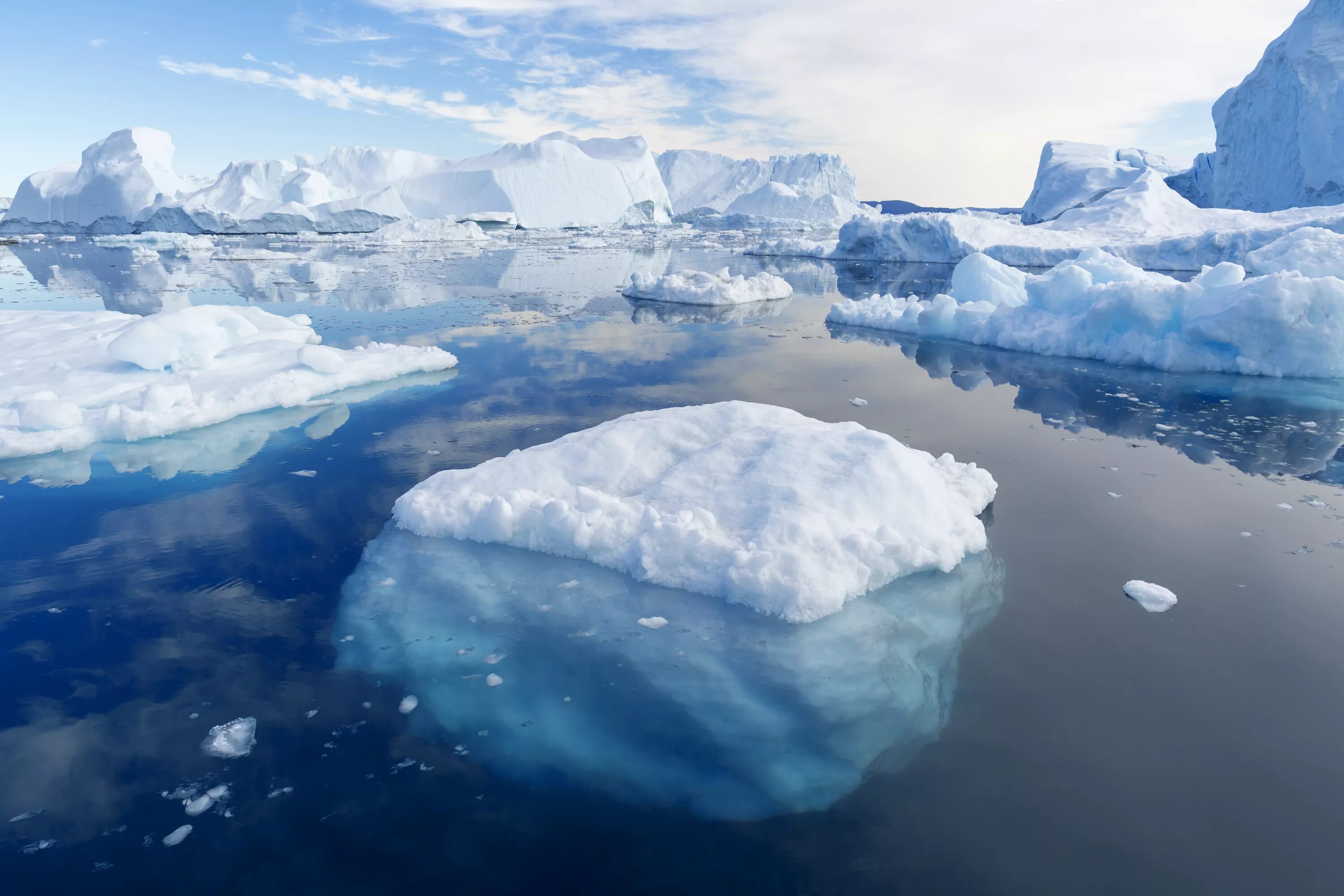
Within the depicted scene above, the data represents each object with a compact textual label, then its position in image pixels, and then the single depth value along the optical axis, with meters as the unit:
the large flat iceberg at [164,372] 7.43
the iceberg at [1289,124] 27.88
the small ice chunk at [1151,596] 4.54
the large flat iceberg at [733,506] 4.56
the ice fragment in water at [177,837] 2.86
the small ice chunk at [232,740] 3.31
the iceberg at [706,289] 17.94
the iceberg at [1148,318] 9.97
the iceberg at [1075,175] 39.66
